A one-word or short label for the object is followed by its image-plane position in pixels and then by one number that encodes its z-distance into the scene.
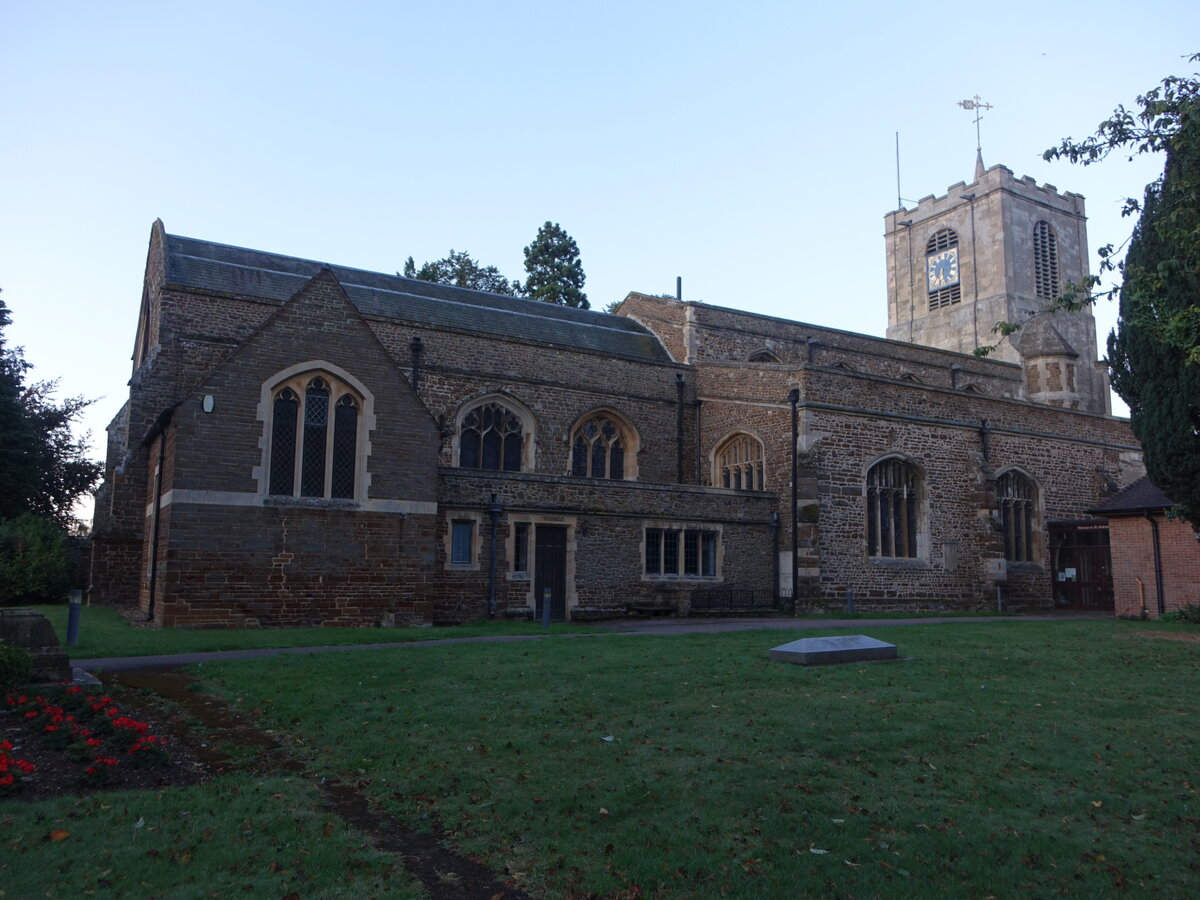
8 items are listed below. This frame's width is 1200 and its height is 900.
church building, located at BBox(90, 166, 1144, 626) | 17.81
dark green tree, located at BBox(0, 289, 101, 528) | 32.72
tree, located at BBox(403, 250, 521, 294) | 48.22
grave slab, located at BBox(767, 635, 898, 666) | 11.85
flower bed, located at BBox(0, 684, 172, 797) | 6.42
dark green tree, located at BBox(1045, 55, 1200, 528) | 9.38
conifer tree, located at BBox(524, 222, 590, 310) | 49.94
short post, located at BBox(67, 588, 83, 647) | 13.64
